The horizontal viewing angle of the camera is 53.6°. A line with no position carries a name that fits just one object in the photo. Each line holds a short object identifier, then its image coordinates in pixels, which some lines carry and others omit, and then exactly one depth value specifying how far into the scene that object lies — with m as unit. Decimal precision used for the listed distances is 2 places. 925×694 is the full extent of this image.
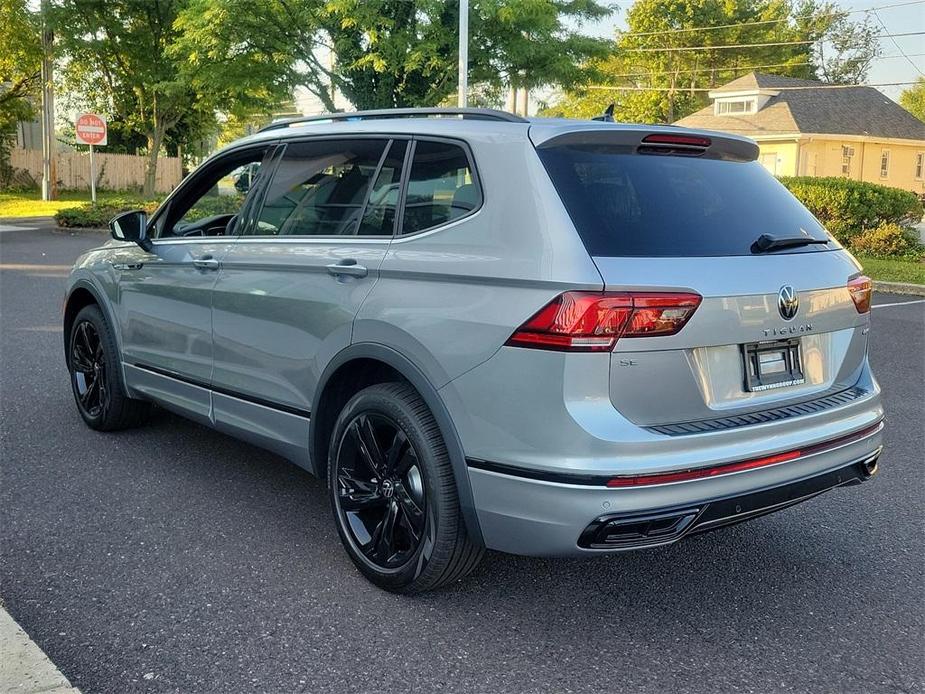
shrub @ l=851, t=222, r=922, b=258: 18.33
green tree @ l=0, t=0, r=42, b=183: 30.52
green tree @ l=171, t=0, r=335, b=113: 23.92
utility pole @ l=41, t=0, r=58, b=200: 31.25
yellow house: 42.25
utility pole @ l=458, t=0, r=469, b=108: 20.20
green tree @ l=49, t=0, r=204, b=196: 32.19
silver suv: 2.86
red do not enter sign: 26.81
